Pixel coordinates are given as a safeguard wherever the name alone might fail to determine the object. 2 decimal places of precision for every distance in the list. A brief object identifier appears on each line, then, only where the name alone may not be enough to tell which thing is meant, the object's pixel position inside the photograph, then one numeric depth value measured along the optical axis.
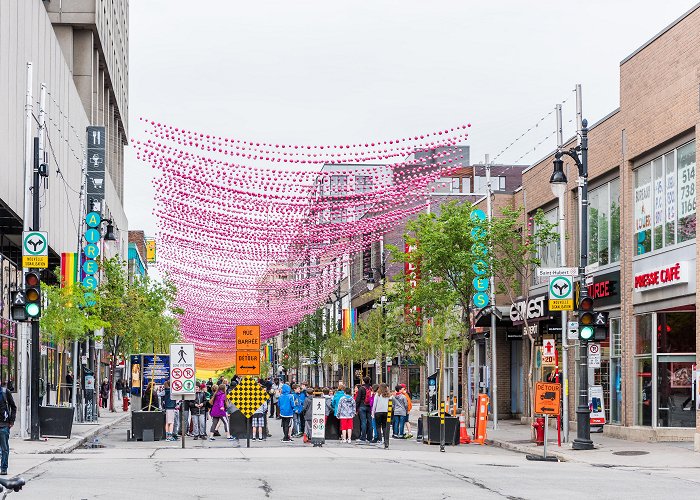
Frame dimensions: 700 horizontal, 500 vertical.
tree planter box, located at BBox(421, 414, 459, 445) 32.62
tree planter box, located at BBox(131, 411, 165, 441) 34.56
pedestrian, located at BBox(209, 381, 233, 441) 36.84
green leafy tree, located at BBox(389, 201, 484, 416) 38.72
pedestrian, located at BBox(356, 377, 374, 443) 35.09
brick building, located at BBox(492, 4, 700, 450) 29.73
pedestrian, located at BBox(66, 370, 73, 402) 46.72
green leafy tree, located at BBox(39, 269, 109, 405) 37.06
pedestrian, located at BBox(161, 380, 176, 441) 35.66
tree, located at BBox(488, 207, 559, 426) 35.44
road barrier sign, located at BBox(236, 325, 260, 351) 38.56
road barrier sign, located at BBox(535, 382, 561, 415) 28.03
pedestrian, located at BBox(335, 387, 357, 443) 33.91
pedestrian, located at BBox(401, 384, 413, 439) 36.38
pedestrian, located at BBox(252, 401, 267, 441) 35.50
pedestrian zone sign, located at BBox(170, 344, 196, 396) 31.28
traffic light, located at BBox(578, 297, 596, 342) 27.88
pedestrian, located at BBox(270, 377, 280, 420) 54.94
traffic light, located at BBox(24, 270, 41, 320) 26.92
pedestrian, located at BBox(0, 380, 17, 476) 20.20
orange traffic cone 34.28
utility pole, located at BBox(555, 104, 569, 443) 31.77
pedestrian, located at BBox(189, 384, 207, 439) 36.69
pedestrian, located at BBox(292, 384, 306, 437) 37.84
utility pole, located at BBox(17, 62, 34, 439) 30.88
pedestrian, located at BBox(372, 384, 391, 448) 33.12
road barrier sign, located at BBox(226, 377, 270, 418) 31.25
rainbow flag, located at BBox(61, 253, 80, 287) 45.09
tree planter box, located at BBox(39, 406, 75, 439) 31.55
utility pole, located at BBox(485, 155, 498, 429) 41.38
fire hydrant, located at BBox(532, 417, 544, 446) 31.65
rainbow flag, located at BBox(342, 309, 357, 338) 88.56
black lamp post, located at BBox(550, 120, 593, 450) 28.78
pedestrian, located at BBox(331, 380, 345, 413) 34.33
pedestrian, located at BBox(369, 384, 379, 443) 34.31
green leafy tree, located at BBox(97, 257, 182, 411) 55.78
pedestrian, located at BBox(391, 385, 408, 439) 36.29
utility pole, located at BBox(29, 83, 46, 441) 30.95
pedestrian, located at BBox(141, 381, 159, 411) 41.34
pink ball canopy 31.85
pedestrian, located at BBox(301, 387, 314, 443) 34.22
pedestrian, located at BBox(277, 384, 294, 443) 35.09
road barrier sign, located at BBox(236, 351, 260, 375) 38.25
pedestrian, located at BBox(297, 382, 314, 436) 38.08
